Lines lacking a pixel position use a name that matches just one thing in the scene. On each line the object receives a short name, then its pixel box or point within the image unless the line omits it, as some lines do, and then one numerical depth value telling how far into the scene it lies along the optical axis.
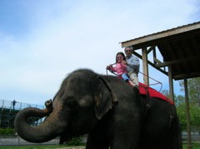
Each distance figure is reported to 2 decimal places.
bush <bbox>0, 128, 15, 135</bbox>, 17.71
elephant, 2.34
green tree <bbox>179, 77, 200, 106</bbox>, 28.50
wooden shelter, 6.14
